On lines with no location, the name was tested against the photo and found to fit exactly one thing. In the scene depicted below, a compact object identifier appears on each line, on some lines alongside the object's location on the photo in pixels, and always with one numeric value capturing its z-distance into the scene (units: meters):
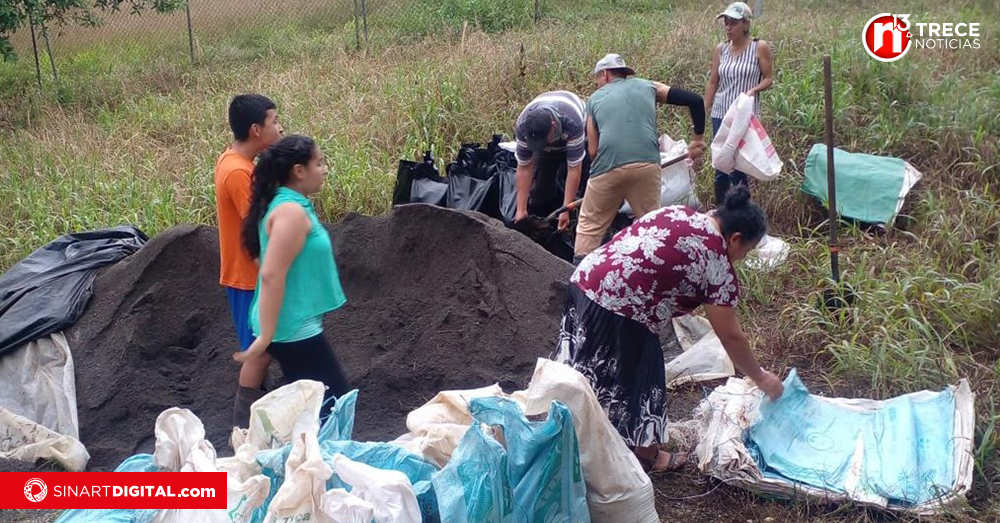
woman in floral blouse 2.87
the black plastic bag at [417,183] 5.53
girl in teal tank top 2.96
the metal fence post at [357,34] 10.02
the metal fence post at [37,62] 9.46
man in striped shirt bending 4.81
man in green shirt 4.68
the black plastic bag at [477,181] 5.44
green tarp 5.69
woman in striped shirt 5.66
